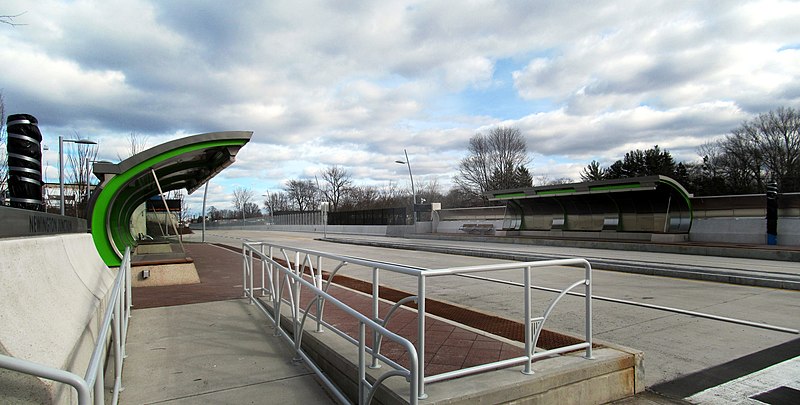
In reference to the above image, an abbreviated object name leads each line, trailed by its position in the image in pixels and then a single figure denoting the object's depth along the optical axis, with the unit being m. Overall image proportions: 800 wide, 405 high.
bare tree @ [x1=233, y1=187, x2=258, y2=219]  107.54
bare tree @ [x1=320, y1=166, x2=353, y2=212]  95.25
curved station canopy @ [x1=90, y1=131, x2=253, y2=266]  9.71
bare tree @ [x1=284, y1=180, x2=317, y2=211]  105.81
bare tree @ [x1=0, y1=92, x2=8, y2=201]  14.08
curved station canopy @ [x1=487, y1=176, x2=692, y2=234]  20.19
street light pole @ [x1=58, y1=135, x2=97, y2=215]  18.91
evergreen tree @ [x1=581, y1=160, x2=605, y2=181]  58.73
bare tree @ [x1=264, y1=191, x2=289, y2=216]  119.88
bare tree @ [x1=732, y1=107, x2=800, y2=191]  43.44
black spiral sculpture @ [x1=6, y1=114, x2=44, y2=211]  6.03
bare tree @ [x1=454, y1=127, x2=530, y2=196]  62.41
